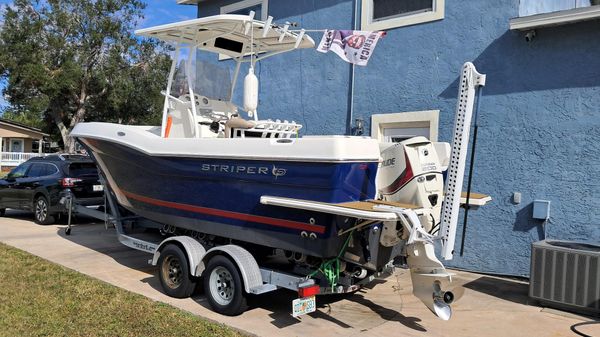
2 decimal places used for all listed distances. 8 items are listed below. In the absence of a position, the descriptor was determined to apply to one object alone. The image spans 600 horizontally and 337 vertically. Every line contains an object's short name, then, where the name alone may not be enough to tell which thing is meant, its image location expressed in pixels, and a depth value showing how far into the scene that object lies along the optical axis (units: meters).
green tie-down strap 5.10
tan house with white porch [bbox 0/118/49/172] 32.44
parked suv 10.41
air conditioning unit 5.60
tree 27.14
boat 4.80
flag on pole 7.23
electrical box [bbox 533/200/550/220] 6.83
